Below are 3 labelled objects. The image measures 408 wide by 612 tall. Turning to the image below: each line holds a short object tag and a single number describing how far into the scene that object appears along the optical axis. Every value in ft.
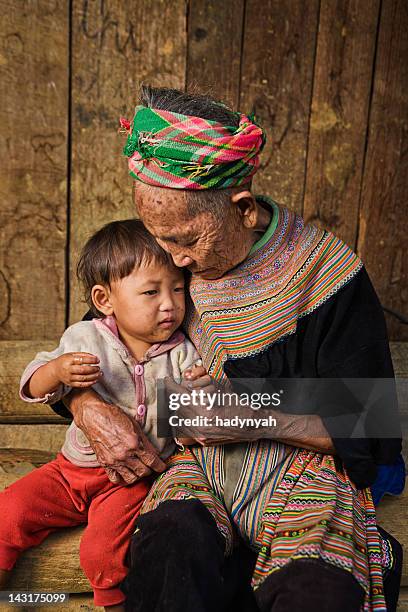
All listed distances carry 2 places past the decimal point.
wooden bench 5.87
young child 5.73
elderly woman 4.95
